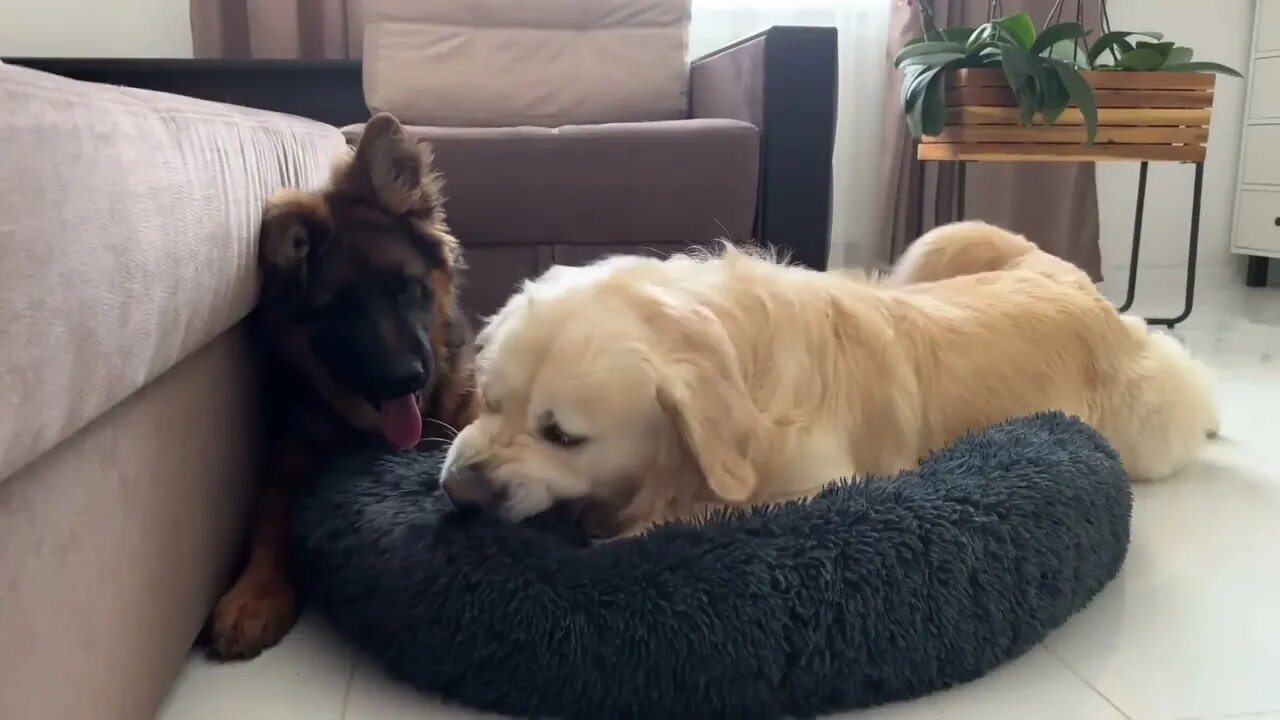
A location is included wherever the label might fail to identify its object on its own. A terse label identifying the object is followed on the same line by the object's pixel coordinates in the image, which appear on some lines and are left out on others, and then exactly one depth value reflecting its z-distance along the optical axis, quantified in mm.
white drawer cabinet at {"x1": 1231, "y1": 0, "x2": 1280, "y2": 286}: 4156
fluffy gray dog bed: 1056
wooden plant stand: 2824
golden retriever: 1199
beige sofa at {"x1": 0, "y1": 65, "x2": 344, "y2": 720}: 699
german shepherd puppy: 1347
